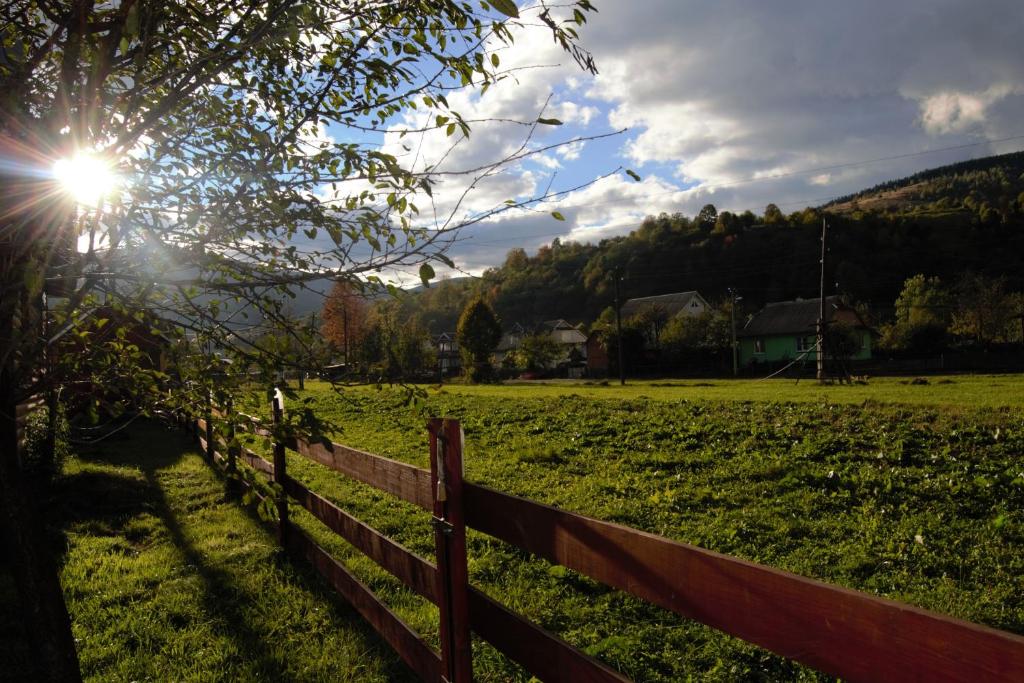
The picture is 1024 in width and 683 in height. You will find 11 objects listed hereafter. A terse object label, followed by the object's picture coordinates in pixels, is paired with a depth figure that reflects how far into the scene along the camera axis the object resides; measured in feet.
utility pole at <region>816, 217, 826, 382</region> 117.39
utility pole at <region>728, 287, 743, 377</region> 169.99
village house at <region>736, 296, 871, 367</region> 212.43
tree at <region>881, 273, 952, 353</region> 168.14
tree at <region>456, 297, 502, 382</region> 180.45
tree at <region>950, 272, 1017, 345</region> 168.35
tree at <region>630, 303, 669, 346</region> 216.54
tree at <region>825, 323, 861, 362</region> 116.47
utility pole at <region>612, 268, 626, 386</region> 153.55
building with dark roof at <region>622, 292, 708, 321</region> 271.49
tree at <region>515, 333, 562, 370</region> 217.97
